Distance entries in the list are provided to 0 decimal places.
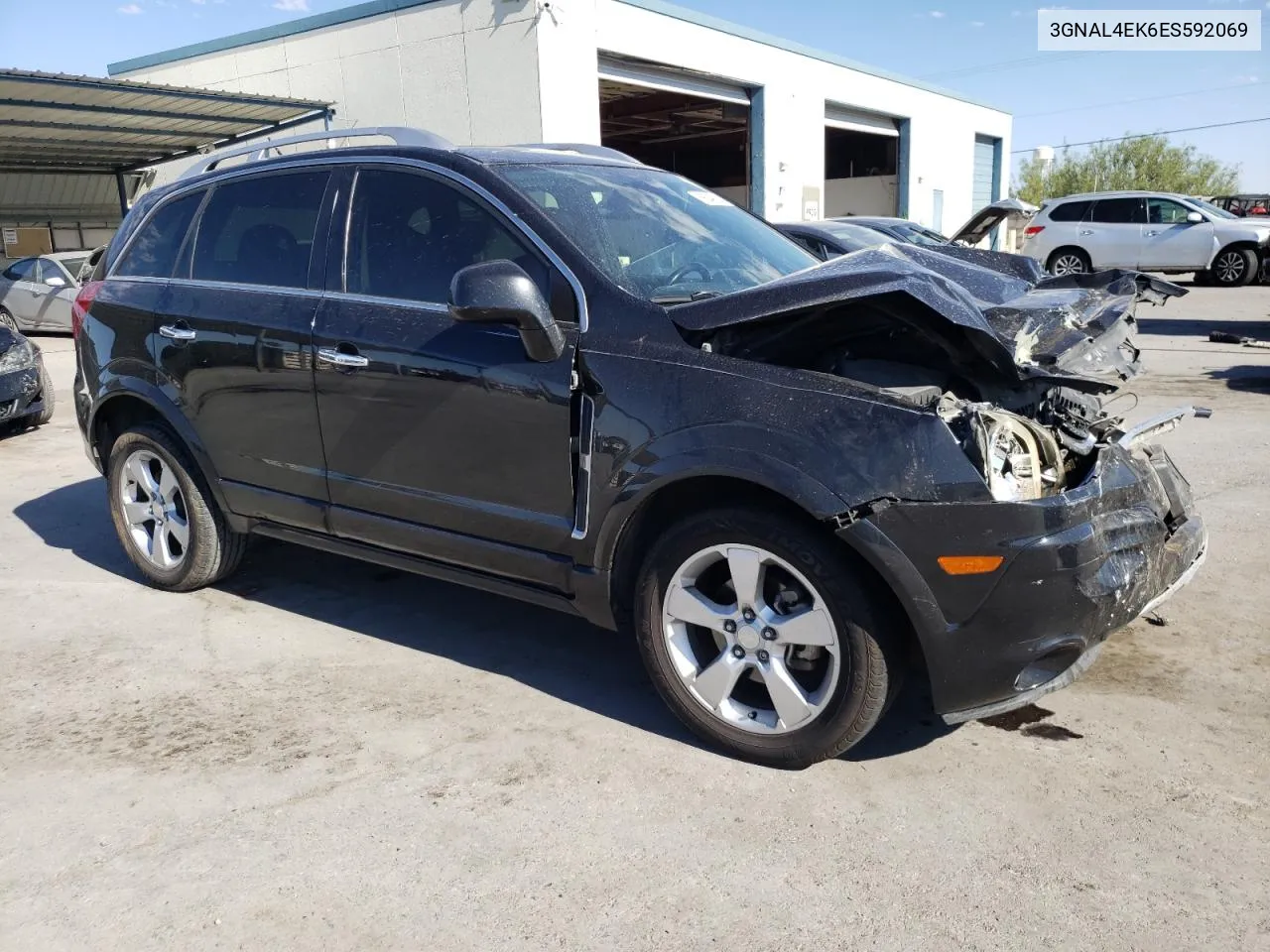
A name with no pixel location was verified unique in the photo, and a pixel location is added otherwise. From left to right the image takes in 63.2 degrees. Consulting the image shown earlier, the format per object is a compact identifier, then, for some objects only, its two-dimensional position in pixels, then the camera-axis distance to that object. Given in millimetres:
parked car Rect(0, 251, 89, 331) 16781
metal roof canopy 15914
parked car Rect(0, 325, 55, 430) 8930
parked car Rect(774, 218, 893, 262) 11000
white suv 20922
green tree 64625
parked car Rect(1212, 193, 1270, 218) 25547
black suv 2875
